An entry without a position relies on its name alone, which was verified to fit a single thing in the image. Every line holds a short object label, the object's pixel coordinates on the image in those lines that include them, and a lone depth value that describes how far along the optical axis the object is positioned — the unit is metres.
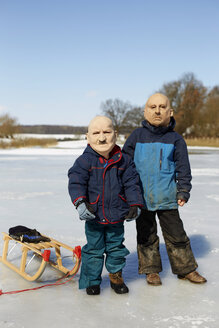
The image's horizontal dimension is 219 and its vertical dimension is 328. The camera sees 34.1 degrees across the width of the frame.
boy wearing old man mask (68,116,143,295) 2.52
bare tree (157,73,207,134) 51.88
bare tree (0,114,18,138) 45.84
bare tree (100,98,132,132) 65.06
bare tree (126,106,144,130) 62.05
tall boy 2.74
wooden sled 2.69
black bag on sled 3.02
